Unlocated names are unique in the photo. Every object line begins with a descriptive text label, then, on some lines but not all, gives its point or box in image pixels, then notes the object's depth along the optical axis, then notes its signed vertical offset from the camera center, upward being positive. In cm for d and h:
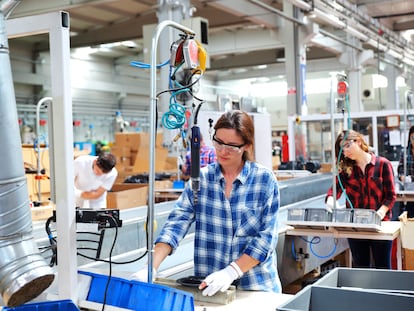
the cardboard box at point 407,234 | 268 -50
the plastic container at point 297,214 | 291 -41
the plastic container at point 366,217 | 268 -41
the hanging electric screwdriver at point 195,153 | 152 -2
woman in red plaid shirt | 287 -26
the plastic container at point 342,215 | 275 -41
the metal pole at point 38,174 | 377 -19
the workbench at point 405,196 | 427 -48
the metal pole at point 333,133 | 268 +4
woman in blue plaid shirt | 166 -23
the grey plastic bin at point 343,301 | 120 -39
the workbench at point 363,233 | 273 -51
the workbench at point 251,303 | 146 -47
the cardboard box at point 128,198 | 441 -46
